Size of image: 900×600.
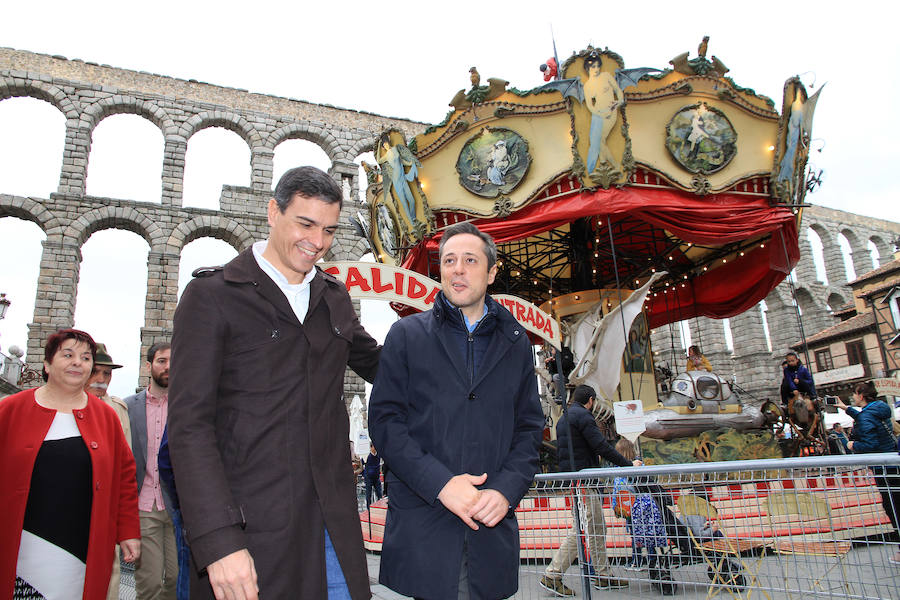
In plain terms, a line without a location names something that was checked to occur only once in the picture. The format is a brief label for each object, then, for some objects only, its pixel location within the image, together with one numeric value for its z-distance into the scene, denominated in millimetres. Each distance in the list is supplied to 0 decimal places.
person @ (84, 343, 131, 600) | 2761
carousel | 7824
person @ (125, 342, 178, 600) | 3316
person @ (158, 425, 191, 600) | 1645
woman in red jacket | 2340
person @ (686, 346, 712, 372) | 10164
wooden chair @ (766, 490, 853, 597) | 2330
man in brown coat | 1342
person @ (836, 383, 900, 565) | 6012
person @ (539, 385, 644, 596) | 3695
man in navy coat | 1727
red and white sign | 4617
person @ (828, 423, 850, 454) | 10125
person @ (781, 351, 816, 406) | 9203
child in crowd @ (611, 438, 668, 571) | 2709
